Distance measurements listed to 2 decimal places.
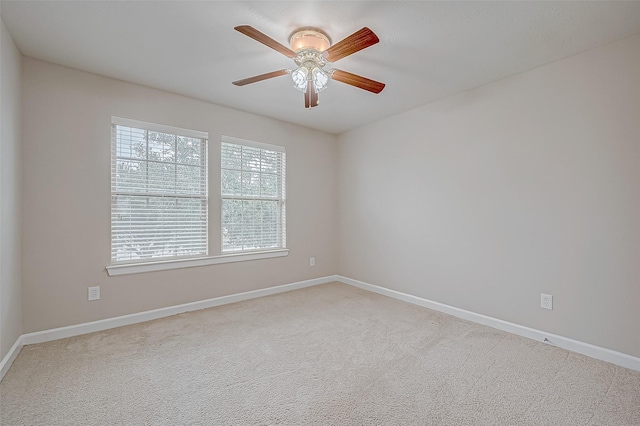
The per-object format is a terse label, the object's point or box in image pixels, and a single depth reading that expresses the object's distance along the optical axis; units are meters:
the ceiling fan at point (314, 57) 1.94
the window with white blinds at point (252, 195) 3.73
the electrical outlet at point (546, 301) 2.58
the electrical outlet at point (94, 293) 2.80
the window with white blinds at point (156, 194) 2.99
